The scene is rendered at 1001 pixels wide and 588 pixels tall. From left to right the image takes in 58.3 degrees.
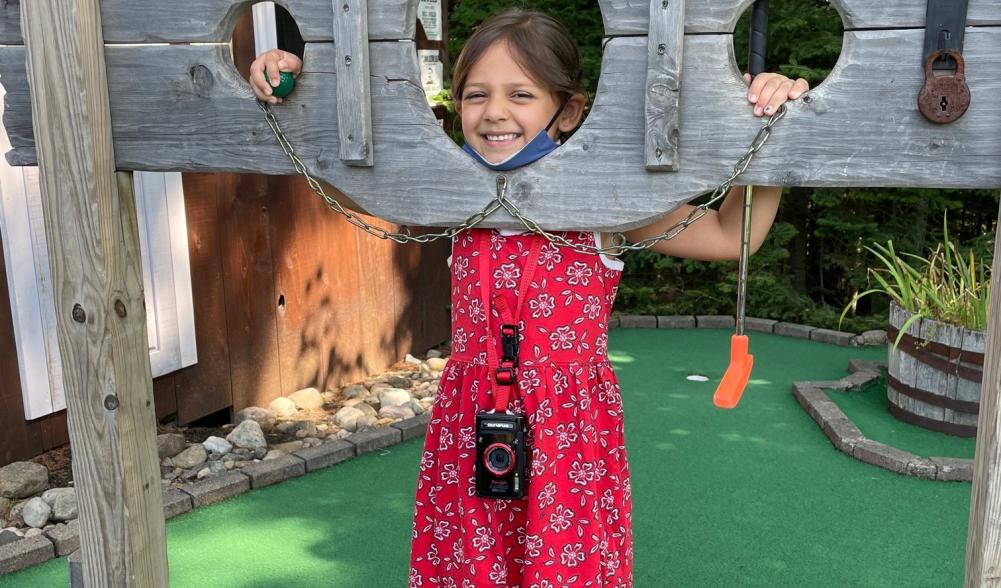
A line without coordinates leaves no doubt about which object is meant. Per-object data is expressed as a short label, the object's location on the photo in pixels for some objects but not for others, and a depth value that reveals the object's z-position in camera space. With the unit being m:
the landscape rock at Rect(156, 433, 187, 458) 3.65
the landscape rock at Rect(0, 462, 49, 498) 3.20
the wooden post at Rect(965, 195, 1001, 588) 1.46
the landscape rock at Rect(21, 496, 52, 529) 3.02
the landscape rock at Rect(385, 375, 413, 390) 4.85
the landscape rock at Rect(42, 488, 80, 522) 3.08
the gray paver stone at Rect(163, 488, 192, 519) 3.16
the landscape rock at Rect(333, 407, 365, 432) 4.07
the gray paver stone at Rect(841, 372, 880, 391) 4.48
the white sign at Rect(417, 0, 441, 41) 5.08
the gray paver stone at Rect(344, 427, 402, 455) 3.75
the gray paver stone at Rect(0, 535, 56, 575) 2.76
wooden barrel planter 3.80
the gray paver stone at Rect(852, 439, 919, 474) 3.51
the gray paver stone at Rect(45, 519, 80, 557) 2.87
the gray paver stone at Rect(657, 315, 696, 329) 6.02
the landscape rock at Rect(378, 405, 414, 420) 4.18
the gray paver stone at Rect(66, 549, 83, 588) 2.06
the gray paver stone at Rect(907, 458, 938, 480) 3.43
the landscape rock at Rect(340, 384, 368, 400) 4.61
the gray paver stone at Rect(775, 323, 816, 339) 5.76
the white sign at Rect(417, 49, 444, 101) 5.07
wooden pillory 1.46
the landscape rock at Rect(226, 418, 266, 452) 3.80
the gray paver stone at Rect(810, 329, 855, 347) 5.58
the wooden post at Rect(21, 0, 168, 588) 1.75
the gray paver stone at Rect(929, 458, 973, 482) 3.38
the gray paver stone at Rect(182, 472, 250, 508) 3.26
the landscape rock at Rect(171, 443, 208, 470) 3.57
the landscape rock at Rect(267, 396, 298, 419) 4.26
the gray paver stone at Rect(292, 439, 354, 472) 3.59
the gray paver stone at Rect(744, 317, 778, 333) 5.89
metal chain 1.65
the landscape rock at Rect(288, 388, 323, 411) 4.40
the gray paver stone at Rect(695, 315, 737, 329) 6.02
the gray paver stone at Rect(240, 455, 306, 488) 3.43
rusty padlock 1.40
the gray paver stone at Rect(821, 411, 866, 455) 3.71
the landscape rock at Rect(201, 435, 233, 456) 3.73
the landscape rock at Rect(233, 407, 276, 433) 4.12
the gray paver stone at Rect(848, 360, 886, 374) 4.71
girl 1.79
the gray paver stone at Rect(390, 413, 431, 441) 3.90
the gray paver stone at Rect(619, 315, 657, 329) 6.00
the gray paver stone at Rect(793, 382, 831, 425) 4.14
